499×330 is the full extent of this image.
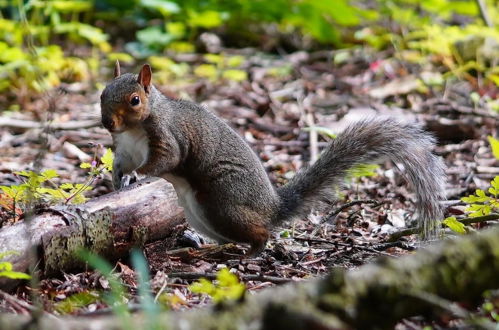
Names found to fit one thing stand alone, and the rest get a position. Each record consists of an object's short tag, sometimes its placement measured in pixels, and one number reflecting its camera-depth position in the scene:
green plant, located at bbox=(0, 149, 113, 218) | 6.20
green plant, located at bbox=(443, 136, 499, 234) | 5.95
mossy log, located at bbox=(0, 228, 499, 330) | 3.11
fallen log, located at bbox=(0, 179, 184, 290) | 5.61
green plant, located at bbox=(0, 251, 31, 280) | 4.49
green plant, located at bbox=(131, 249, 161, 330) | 3.05
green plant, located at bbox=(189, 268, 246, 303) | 4.20
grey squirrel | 7.24
